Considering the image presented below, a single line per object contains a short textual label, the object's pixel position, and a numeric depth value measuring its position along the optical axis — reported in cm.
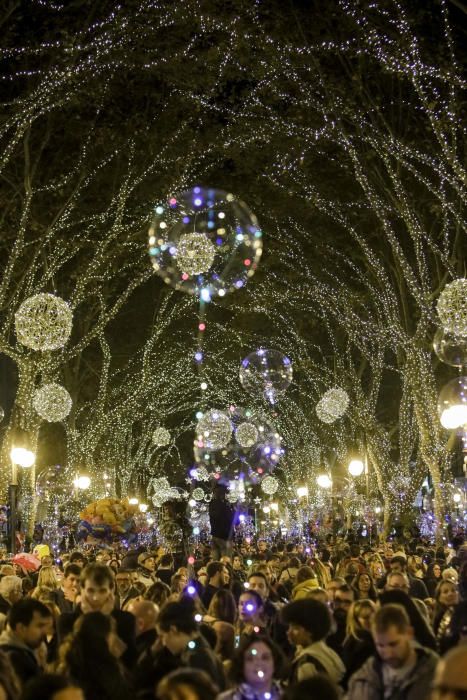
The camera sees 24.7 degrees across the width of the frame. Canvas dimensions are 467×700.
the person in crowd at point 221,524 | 1797
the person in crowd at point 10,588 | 1052
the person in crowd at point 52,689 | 430
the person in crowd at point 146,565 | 1401
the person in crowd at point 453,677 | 324
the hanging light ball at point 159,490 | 4859
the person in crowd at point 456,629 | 677
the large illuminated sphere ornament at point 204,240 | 1274
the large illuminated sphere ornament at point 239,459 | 2111
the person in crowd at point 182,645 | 634
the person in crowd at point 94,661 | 537
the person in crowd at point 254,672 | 557
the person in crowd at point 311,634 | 642
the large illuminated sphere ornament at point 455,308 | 1513
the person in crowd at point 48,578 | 1152
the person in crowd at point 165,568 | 1378
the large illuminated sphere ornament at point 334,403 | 2944
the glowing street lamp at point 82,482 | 3713
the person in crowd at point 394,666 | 532
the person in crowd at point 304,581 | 1045
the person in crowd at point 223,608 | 880
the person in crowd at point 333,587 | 946
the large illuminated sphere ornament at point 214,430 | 2212
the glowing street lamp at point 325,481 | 4622
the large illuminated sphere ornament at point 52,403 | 2417
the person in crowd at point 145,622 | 757
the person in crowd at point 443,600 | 927
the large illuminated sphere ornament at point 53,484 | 2775
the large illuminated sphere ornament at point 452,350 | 1670
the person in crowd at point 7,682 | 489
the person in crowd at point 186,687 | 427
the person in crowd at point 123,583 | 1127
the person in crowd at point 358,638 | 681
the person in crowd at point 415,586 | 1174
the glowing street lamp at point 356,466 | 3653
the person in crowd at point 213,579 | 1138
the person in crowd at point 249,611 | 891
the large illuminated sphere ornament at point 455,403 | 1852
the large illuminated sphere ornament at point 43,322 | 1802
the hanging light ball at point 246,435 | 2590
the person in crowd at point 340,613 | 801
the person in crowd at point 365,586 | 1029
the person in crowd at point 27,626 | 684
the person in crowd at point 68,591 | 1045
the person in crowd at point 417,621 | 669
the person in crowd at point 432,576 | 1389
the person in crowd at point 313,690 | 443
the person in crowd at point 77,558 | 1544
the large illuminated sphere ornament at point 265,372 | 2077
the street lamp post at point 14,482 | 2186
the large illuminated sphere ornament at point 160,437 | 4730
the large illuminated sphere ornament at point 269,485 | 3866
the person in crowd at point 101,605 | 729
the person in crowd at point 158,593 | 904
